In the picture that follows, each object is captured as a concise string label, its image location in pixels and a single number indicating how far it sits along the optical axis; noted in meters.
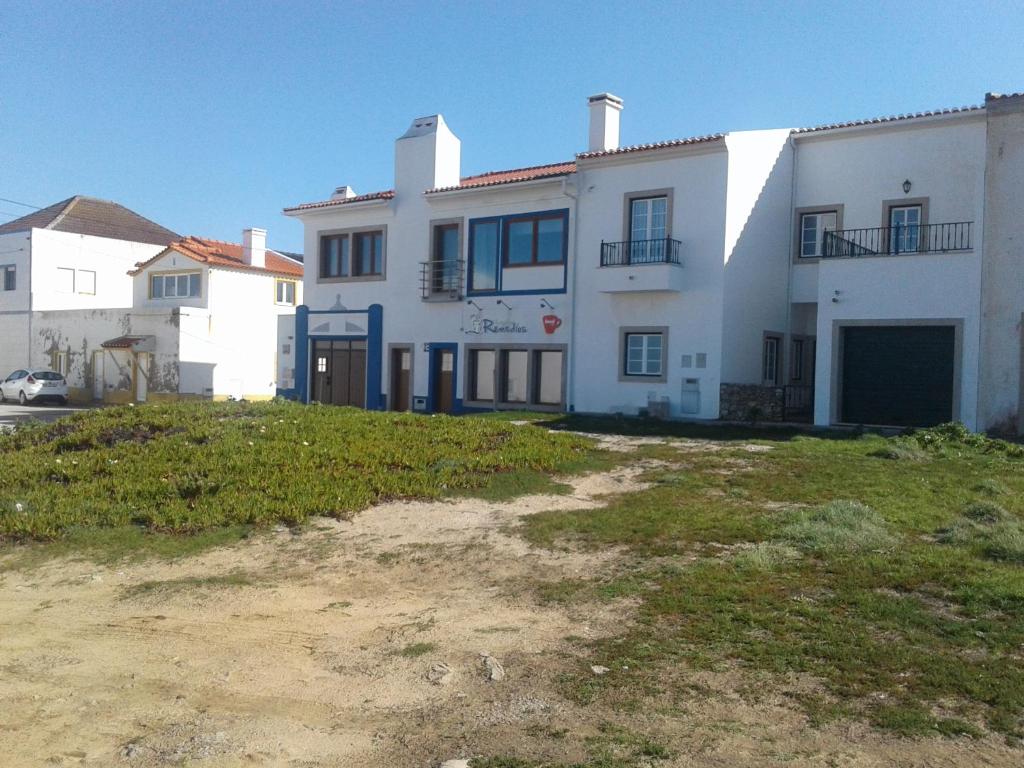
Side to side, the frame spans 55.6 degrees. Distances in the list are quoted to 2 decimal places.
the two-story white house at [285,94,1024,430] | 19.98
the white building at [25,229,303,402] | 37.94
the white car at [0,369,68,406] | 38.50
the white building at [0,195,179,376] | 44.59
